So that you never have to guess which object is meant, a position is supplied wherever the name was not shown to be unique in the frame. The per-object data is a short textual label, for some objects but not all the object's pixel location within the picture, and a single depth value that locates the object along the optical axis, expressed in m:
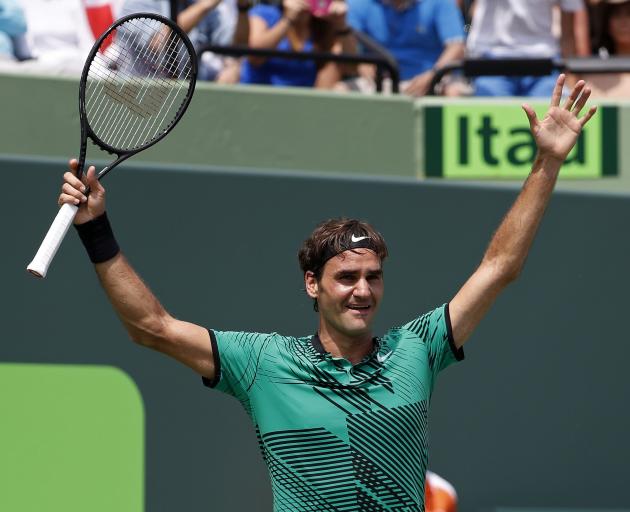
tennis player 7.06
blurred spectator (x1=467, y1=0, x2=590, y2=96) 13.74
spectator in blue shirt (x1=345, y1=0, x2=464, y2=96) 13.67
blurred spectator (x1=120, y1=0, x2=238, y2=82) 12.20
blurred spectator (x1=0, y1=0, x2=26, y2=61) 11.86
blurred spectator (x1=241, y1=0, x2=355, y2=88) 12.59
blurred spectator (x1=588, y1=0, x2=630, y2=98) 14.07
